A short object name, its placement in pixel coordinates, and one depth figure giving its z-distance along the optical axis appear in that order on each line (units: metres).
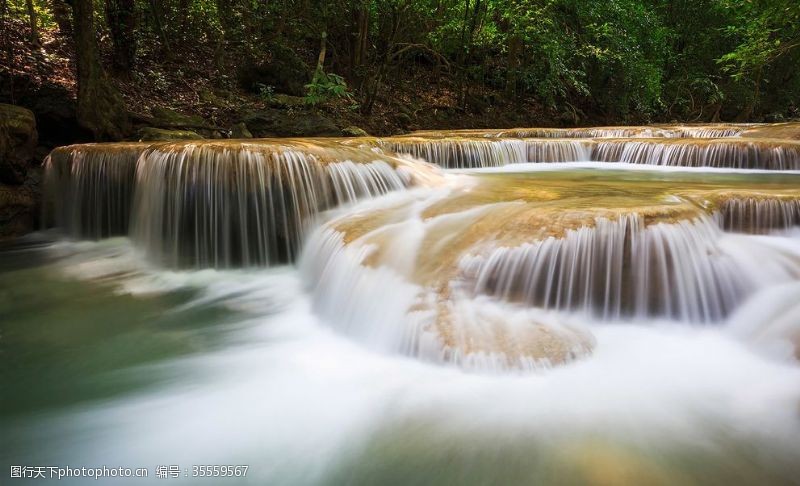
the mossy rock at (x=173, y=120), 8.96
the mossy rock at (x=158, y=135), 8.01
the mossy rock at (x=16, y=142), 5.99
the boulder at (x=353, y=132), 10.95
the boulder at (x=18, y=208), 6.16
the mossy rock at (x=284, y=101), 11.83
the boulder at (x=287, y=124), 10.10
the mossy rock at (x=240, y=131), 9.49
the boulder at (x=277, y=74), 12.67
